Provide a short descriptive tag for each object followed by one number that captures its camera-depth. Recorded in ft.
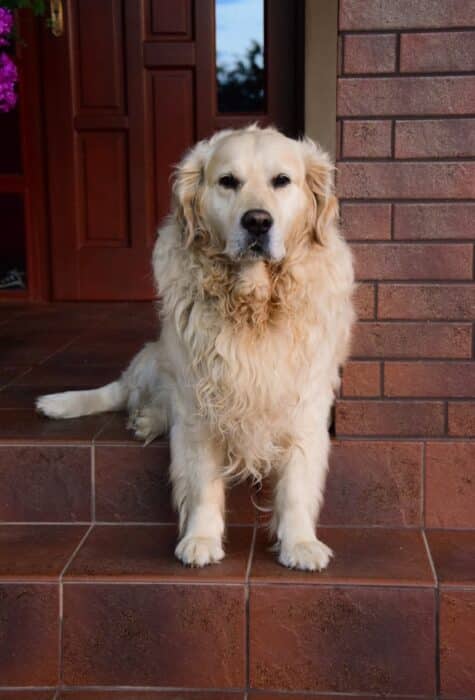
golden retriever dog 8.04
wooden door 15.88
